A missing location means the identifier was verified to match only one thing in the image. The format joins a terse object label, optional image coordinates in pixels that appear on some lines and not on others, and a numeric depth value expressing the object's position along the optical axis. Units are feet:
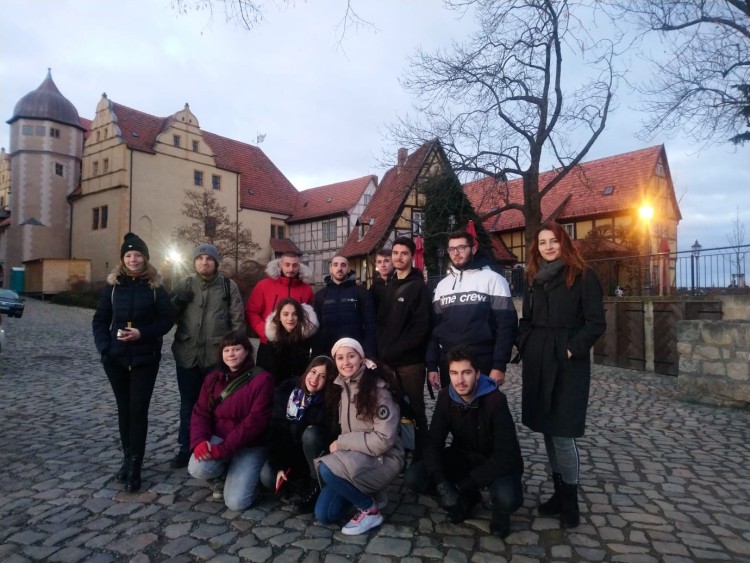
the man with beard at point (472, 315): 13.78
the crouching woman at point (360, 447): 12.25
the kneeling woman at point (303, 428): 13.37
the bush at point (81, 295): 98.89
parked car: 70.95
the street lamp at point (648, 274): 42.13
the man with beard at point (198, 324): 16.01
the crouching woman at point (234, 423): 13.34
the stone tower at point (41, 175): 125.29
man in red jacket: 17.30
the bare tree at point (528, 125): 48.65
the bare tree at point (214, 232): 90.27
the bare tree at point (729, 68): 40.78
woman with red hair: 12.38
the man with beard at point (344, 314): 16.60
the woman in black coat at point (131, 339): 14.34
